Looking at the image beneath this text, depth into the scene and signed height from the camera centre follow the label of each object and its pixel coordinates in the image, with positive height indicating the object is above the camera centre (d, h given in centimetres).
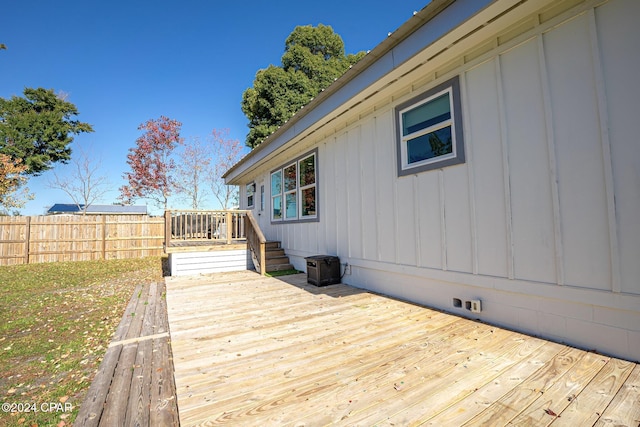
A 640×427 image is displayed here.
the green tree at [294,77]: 1457 +875
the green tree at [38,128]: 1560 +680
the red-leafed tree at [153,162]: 1845 +507
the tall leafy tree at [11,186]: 1196 +252
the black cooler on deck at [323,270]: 494 -86
